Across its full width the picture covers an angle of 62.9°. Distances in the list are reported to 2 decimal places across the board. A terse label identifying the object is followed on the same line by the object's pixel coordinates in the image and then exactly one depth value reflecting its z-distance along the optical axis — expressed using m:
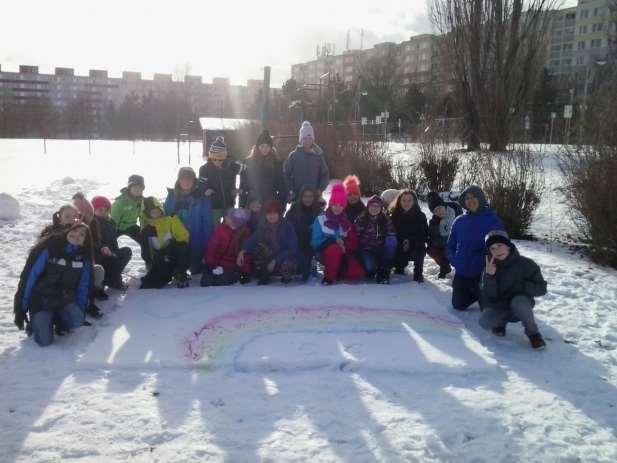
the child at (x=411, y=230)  5.78
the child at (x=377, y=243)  5.67
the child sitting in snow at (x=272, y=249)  5.53
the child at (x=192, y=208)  5.64
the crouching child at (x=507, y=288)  4.05
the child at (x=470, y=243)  4.81
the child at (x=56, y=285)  3.92
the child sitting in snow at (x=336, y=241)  5.57
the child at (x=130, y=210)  5.73
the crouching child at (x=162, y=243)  5.41
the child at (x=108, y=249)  5.18
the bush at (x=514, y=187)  8.09
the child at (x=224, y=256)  5.51
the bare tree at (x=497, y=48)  19.22
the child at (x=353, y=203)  6.01
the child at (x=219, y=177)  6.11
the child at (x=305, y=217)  5.89
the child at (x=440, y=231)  5.93
